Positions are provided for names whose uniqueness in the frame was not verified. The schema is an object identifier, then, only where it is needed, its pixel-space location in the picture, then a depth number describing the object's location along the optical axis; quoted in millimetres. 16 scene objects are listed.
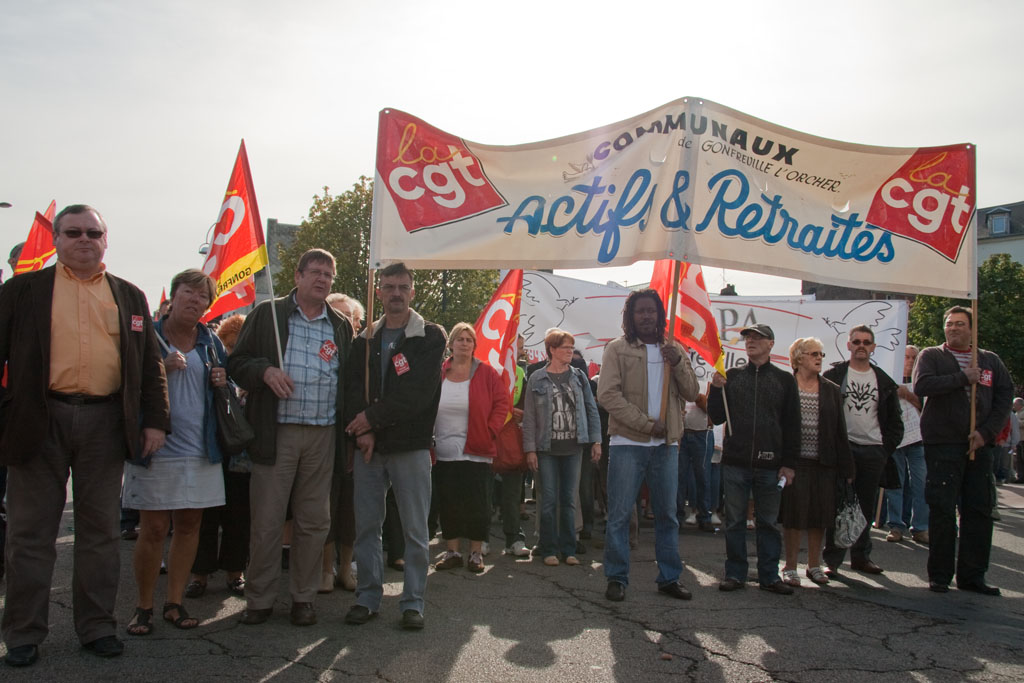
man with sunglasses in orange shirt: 4238
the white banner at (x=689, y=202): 6168
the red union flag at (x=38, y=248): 8461
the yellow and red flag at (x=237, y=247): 5773
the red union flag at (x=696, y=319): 6926
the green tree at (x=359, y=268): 31225
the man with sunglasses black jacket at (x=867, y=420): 7344
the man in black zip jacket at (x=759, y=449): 6559
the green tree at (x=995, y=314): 45844
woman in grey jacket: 7621
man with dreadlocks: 6074
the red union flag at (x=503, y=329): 8516
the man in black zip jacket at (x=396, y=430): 5117
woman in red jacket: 7170
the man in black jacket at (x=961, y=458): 6637
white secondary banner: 12453
